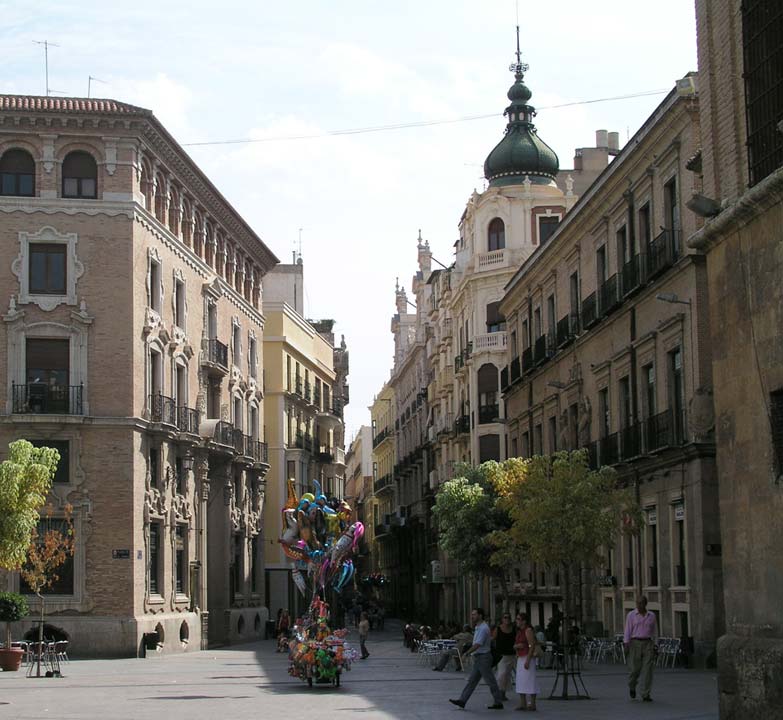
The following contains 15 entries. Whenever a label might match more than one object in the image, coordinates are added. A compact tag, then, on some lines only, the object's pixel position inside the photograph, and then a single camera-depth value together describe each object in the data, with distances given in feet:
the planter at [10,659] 118.21
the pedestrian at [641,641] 81.61
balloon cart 96.02
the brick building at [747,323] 57.57
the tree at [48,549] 124.47
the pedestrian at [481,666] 80.59
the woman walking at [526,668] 78.02
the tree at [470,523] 161.89
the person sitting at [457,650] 119.75
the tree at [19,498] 107.96
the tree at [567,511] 109.60
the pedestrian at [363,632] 149.48
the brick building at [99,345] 147.74
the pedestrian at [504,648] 85.10
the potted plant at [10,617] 118.42
